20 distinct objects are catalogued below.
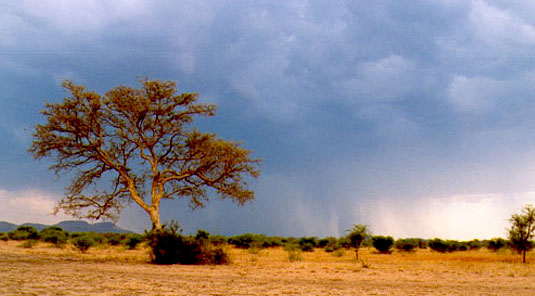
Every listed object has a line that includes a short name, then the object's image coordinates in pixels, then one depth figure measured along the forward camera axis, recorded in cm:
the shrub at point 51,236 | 4653
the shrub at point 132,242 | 4426
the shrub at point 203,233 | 4902
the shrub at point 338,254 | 3959
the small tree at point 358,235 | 3547
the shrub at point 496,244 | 5804
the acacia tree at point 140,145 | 2317
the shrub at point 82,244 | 3356
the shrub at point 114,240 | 5341
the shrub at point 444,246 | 5834
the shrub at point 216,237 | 5283
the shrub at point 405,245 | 5562
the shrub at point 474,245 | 6591
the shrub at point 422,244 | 6726
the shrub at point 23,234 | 5506
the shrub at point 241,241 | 5556
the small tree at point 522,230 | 3456
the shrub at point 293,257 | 3027
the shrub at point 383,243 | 5112
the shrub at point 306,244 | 5409
